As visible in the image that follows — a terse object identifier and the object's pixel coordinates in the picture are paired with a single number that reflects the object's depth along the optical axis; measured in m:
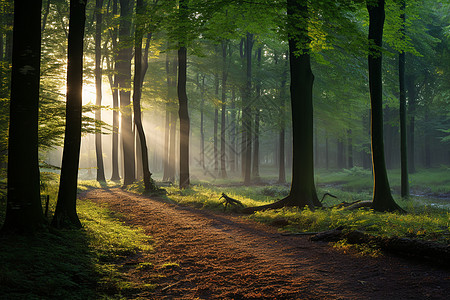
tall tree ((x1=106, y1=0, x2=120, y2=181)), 20.91
